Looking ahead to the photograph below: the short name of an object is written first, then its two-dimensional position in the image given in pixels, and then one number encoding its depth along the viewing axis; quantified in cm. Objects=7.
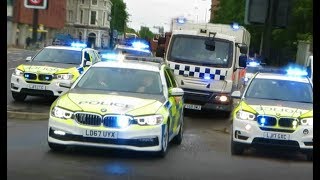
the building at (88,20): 13912
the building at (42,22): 8681
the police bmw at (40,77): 1664
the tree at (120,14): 15621
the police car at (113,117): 930
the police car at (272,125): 1072
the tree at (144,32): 19205
